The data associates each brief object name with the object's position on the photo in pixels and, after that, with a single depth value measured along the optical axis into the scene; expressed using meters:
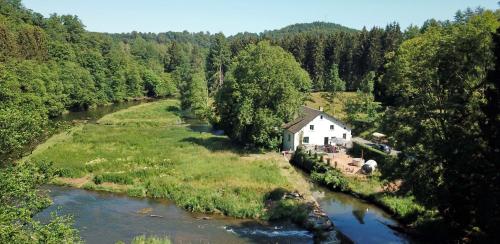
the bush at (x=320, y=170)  45.22
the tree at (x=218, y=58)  138.62
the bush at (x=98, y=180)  43.94
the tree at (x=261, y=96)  57.94
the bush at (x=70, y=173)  45.31
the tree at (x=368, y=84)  87.38
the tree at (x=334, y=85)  100.96
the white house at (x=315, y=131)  60.22
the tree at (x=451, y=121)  25.64
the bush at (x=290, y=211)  35.88
